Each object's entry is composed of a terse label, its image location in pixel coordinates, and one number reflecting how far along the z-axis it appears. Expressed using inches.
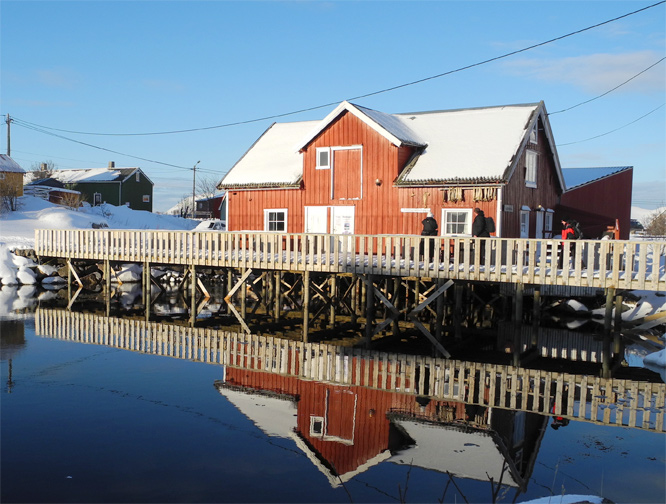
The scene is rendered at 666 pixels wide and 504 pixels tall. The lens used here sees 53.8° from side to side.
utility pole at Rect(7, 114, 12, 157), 2507.4
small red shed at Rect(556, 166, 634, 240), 1213.7
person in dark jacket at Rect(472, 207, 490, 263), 757.9
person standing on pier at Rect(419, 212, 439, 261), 782.5
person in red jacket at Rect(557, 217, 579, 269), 783.7
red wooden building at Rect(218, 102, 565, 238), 920.9
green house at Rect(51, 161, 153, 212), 2859.3
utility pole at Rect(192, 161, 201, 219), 3127.5
